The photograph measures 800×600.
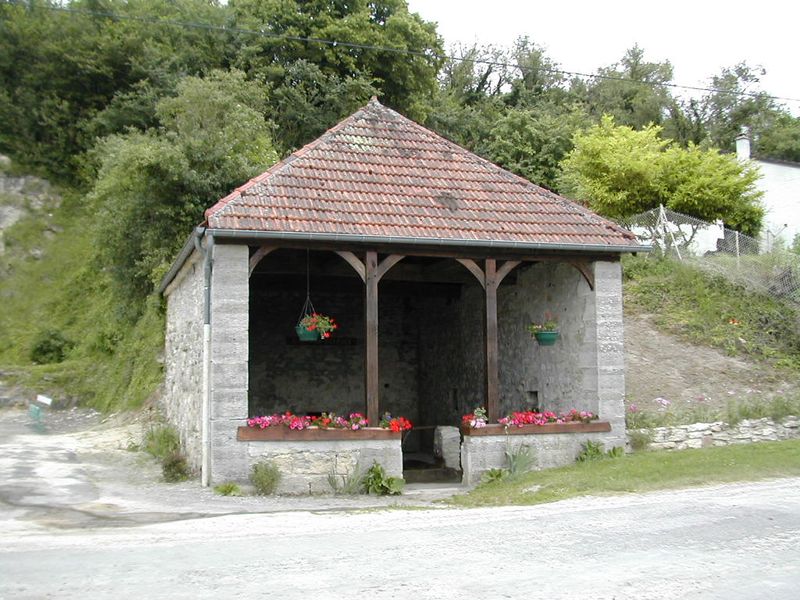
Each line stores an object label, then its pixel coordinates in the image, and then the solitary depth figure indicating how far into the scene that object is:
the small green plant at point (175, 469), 11.09
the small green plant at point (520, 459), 10.70
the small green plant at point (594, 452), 11.10
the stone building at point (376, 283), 9.98
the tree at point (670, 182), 20.70
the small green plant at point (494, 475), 10.59
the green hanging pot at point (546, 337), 11.69
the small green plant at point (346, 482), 9.92
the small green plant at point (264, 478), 9.54
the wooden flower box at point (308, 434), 9.77
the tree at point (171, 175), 18.52
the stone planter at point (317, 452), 9.80
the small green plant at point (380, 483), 9.99
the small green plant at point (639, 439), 11.61
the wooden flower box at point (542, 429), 10.84
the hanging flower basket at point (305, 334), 10.83
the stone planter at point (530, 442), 10.76
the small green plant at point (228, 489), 9.43
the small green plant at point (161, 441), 13.08
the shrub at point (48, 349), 25.16
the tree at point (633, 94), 35.69
